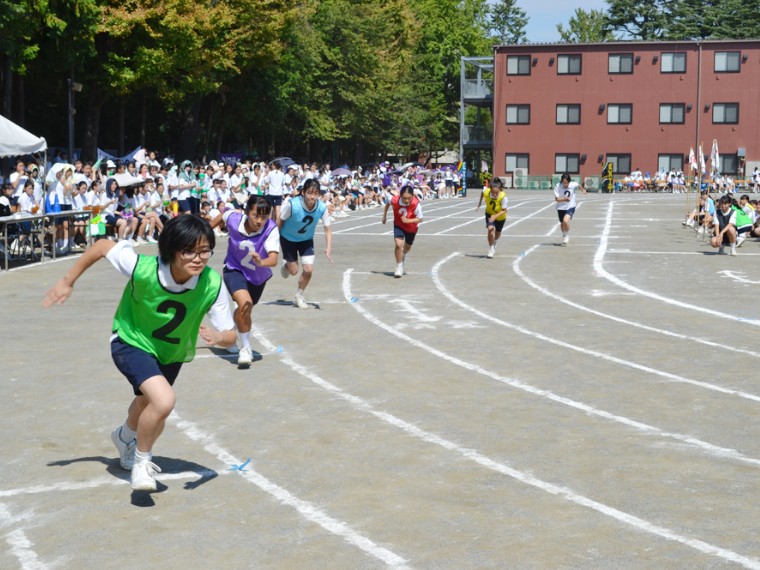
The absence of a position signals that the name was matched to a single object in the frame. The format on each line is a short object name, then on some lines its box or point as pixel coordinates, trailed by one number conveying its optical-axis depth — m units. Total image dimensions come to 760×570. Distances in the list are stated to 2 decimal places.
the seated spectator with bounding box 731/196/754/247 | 26.09
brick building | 73.31
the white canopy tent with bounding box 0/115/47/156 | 22.59
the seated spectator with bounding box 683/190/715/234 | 29.30
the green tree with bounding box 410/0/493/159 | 79.99
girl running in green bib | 6.52
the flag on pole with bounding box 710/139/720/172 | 30.56
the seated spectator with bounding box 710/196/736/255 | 24.92
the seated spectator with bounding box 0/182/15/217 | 21.88
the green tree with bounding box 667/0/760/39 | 99.69
